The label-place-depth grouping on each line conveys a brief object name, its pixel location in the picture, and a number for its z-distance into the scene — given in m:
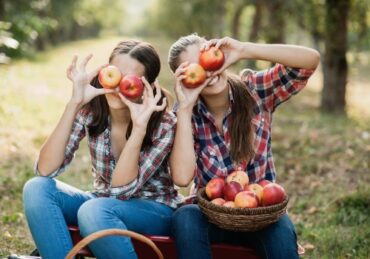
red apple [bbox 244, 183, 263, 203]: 3.17
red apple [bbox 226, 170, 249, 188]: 3.28
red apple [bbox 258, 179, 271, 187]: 3.32
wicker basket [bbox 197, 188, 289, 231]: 2.93
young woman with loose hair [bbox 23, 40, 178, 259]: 3.09
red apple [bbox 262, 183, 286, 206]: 3.08
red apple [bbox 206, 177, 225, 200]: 3.22
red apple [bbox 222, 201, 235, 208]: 3.10
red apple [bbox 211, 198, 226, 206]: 3.16
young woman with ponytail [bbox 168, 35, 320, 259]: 3.26
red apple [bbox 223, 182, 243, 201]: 3.16
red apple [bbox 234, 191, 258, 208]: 3.04
